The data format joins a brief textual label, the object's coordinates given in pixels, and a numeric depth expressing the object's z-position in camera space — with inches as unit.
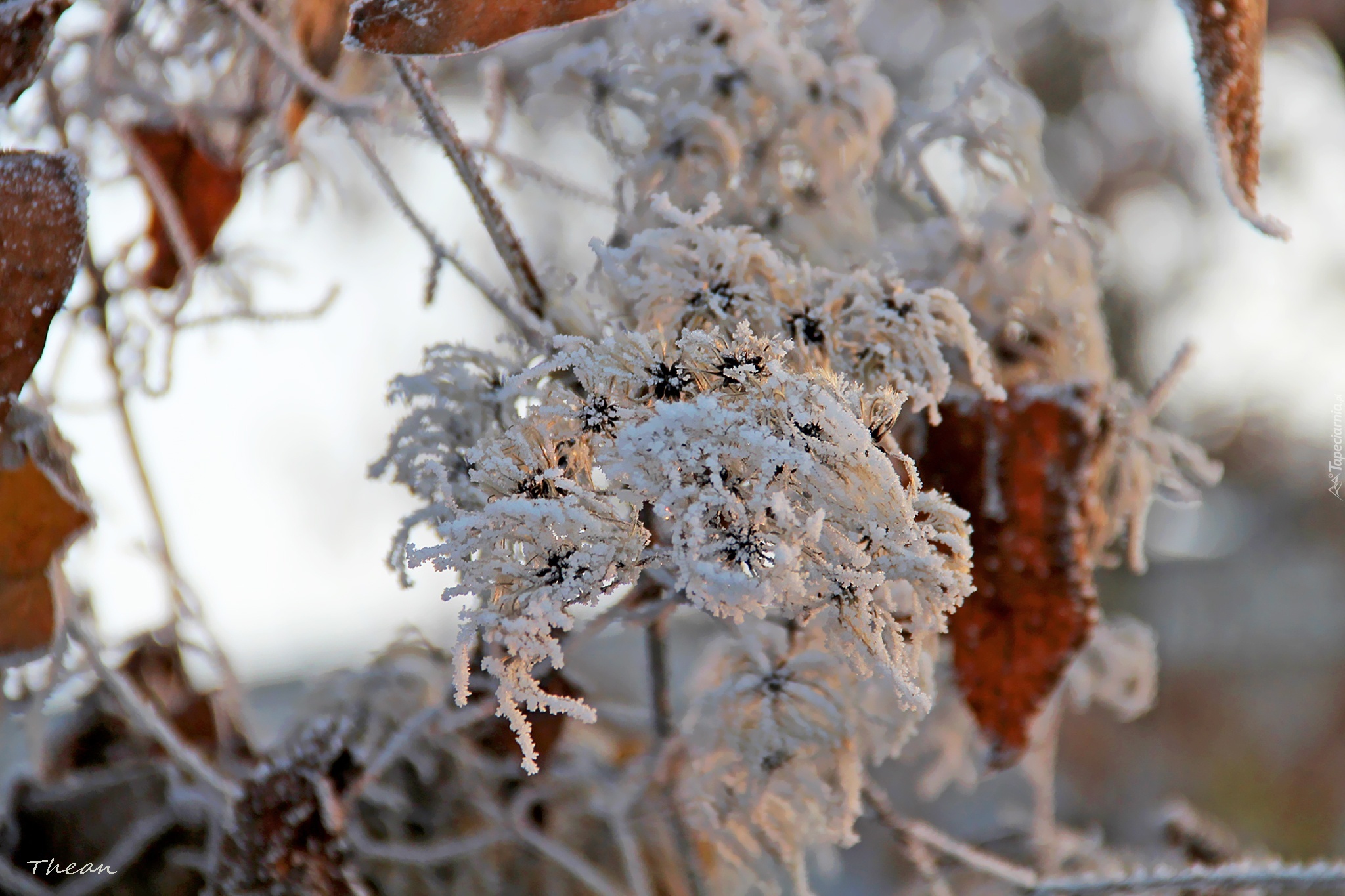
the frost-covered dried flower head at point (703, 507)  39.6
